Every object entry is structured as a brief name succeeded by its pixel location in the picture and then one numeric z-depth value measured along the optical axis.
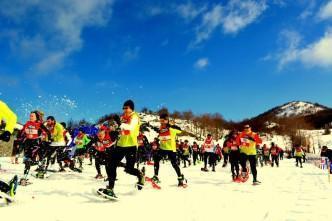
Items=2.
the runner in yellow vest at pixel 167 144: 10.30
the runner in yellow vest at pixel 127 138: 7.70
